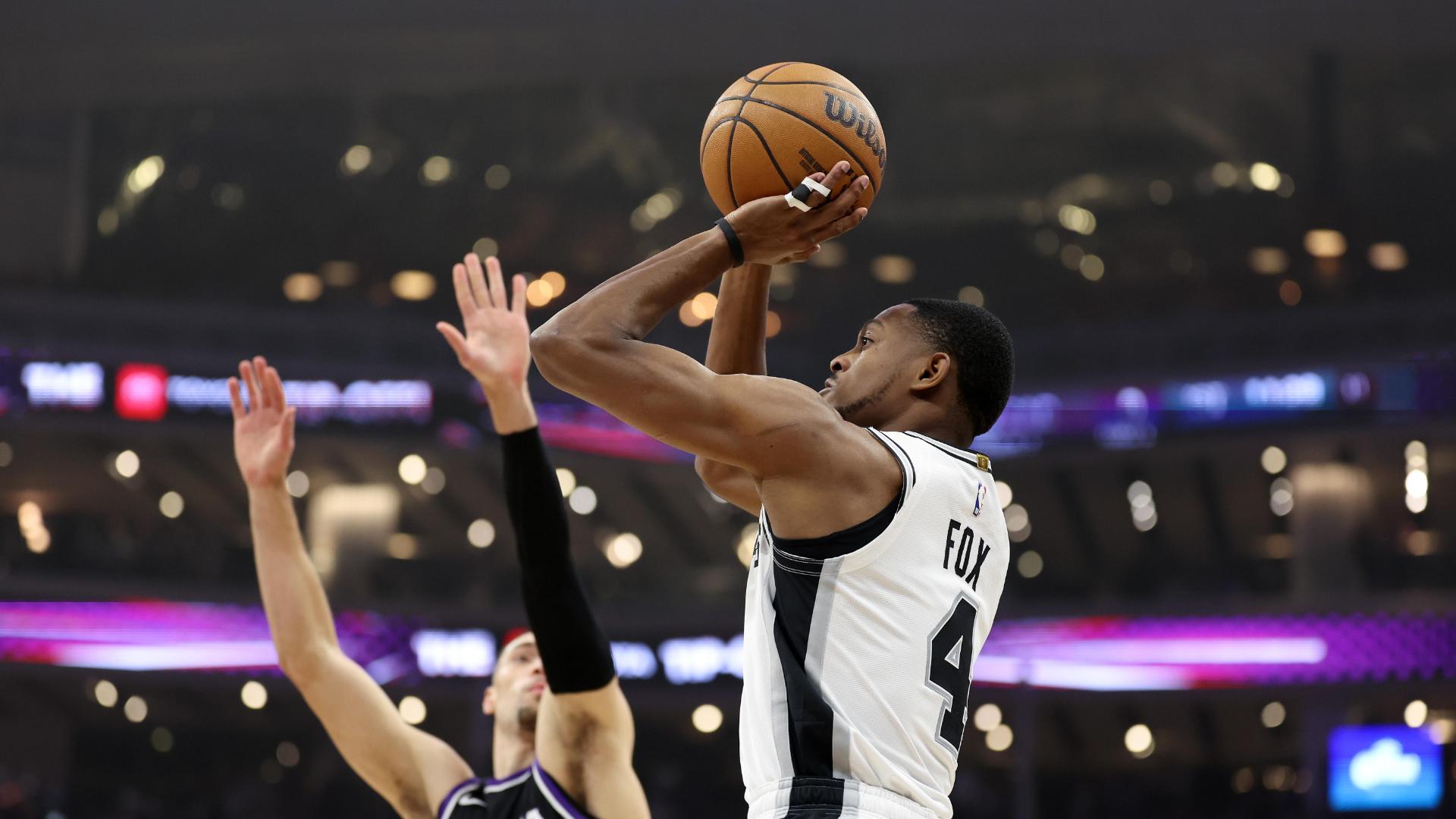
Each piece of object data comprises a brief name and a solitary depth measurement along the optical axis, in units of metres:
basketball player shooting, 2.78
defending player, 3.53
